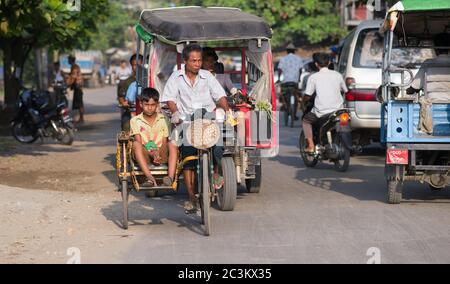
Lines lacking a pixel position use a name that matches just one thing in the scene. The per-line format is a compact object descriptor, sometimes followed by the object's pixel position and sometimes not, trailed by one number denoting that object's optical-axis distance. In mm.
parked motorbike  18375
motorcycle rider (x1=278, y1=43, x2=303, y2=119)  22578
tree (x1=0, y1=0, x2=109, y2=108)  14305
